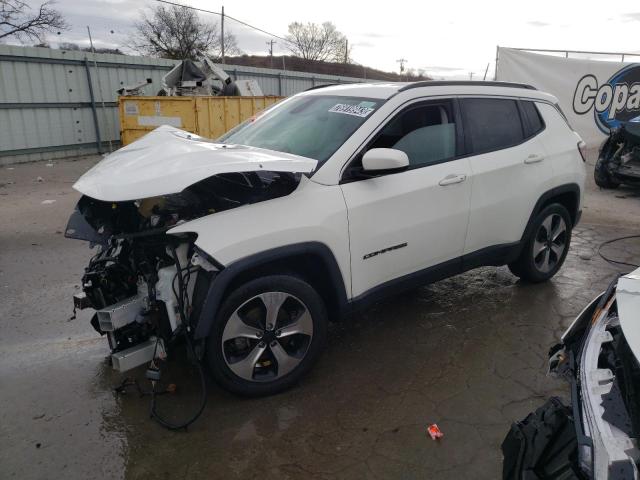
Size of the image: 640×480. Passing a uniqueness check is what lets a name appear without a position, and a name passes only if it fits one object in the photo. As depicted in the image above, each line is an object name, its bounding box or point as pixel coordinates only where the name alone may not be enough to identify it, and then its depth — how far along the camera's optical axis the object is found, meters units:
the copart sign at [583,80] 13.00
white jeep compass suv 2.79
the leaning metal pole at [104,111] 13.76
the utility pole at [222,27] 34.80
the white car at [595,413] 1.48
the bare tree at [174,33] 47.16
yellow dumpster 10.68
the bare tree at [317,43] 68.62
